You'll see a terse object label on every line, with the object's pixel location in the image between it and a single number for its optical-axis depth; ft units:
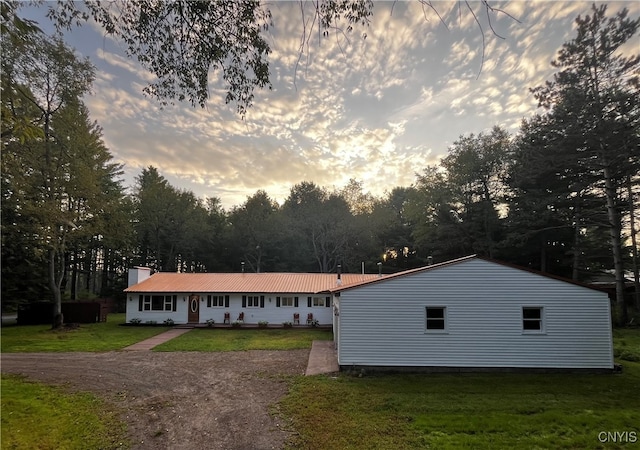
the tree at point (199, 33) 16.02
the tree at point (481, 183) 101.60
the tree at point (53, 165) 57.96
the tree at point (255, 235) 144.05
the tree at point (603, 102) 59.31
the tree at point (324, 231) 135.33
